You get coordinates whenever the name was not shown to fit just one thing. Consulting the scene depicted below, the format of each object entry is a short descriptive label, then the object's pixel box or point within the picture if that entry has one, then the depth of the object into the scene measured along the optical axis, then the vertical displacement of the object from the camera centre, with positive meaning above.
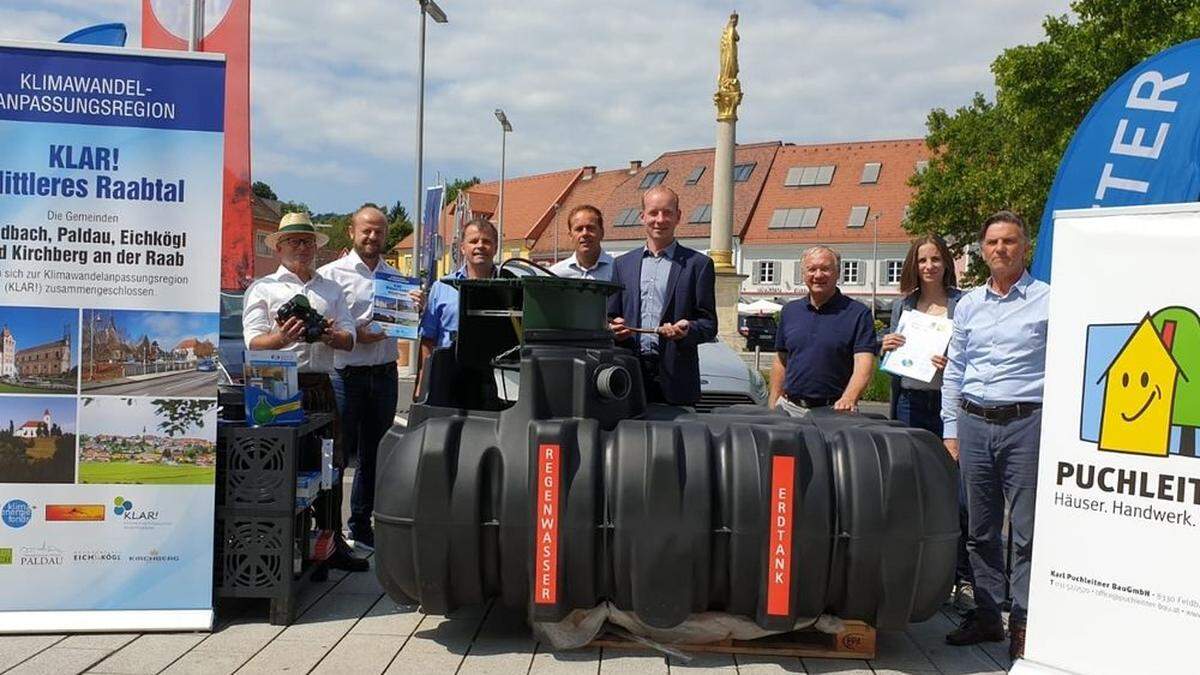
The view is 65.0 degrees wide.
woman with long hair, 4.93 +0.02
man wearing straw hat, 4.79 -0.16
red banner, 6.11 +1.35
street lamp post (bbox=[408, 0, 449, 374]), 18.12 +3.97
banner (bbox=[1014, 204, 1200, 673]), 3.23 -0.49
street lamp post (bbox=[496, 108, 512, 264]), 32.19 +5.86
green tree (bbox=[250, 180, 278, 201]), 88.86 +9.09
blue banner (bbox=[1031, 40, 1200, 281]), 5.00 +0.95
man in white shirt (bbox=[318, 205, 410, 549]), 5.31 -0.49
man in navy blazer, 4.70 -0.02
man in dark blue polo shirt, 4.85 -0.21
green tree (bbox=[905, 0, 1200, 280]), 16.98 +4.59
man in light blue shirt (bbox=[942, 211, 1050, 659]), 4.03 -0.43
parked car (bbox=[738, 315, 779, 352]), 27.44 -0.86
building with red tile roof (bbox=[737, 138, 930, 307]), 47.03 +4.58
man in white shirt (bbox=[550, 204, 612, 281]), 4.98 +0.26
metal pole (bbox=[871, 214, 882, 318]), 46.28 +2.64
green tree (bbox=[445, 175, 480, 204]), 75.21 +9.23
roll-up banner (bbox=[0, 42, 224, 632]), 3.93 -0.24
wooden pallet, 3.93 -1.44
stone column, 23.66 +3.55
